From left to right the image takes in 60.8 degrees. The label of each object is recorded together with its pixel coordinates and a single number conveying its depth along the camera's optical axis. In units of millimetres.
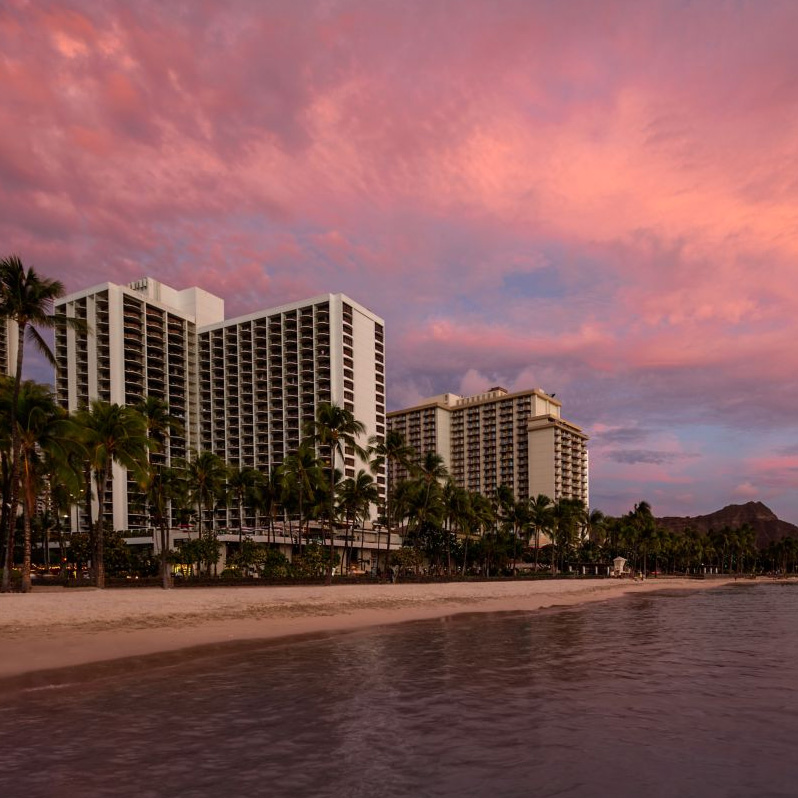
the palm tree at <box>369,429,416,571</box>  86062
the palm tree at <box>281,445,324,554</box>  85125
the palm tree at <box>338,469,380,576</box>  91062
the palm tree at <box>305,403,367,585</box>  64188
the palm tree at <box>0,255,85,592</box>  38656
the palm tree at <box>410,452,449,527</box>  89625
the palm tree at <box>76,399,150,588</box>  48125
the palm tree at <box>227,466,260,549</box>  94531
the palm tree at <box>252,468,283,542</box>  96438
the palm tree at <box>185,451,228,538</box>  79438
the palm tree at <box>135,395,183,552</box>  60312
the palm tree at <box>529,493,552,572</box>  124125
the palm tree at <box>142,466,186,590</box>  54478
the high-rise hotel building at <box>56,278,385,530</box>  155250
